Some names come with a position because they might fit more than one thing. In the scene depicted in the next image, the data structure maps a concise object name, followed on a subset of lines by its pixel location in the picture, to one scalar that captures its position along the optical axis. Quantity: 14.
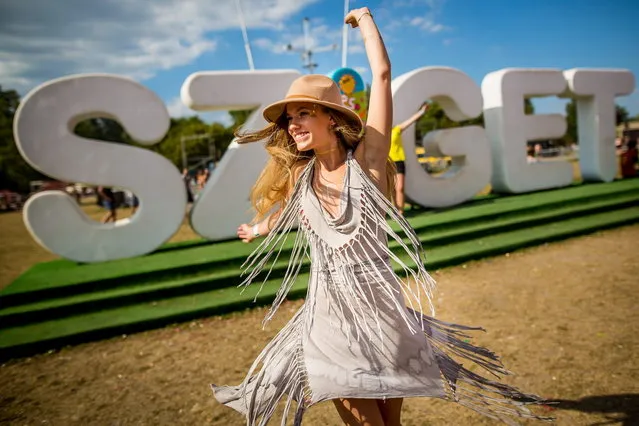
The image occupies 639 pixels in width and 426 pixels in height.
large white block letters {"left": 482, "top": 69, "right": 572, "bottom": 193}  9.22
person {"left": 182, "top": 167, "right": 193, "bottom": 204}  14.36
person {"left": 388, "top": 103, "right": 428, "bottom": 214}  7.23
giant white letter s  5.67
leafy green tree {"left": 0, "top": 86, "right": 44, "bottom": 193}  32.09
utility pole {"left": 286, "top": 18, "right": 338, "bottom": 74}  30.83
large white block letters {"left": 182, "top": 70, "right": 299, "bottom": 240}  6.52
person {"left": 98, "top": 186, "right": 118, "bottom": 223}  11.01
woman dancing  1.55
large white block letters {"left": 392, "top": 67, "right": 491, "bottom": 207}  8.05
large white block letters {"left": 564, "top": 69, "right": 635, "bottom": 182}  10.62
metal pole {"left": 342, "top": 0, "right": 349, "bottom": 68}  9.07
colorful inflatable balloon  7.79
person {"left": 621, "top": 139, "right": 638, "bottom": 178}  12.05
